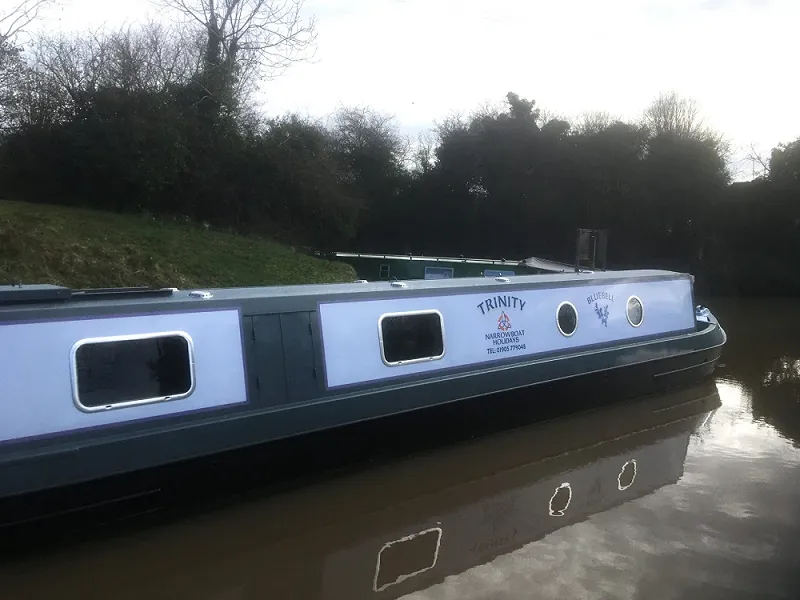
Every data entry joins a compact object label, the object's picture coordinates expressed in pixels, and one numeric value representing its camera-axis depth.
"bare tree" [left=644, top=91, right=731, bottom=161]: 21.16
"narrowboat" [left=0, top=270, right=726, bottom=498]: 3.71
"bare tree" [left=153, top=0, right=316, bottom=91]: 15.52
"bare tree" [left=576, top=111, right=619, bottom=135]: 20.78
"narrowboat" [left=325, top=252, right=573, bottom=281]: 11.69
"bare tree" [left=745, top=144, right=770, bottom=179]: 20.52
